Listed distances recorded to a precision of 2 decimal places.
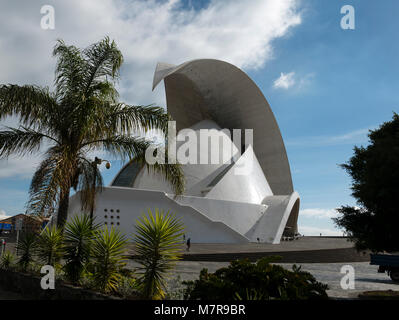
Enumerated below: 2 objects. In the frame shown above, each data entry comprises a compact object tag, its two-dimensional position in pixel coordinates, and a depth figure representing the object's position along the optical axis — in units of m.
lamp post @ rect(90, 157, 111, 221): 8.56
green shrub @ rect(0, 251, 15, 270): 7.85
